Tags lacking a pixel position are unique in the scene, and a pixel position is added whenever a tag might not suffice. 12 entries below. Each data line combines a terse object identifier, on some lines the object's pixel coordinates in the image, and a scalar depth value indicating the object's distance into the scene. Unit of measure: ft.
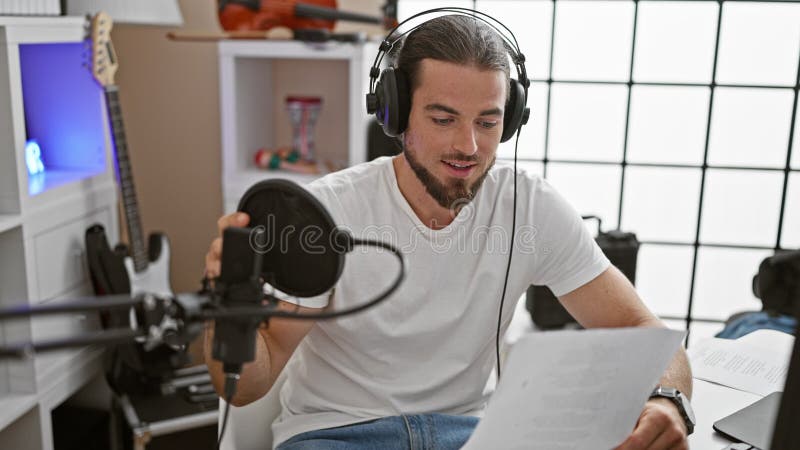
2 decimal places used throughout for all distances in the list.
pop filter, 2.88
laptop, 2.54
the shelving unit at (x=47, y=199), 6.01
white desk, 3.87
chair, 4.47
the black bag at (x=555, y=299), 7.05
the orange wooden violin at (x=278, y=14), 7.35
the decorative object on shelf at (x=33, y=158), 6.93
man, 4.42
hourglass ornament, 8.13
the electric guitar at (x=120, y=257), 6.87
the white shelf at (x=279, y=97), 7.39
